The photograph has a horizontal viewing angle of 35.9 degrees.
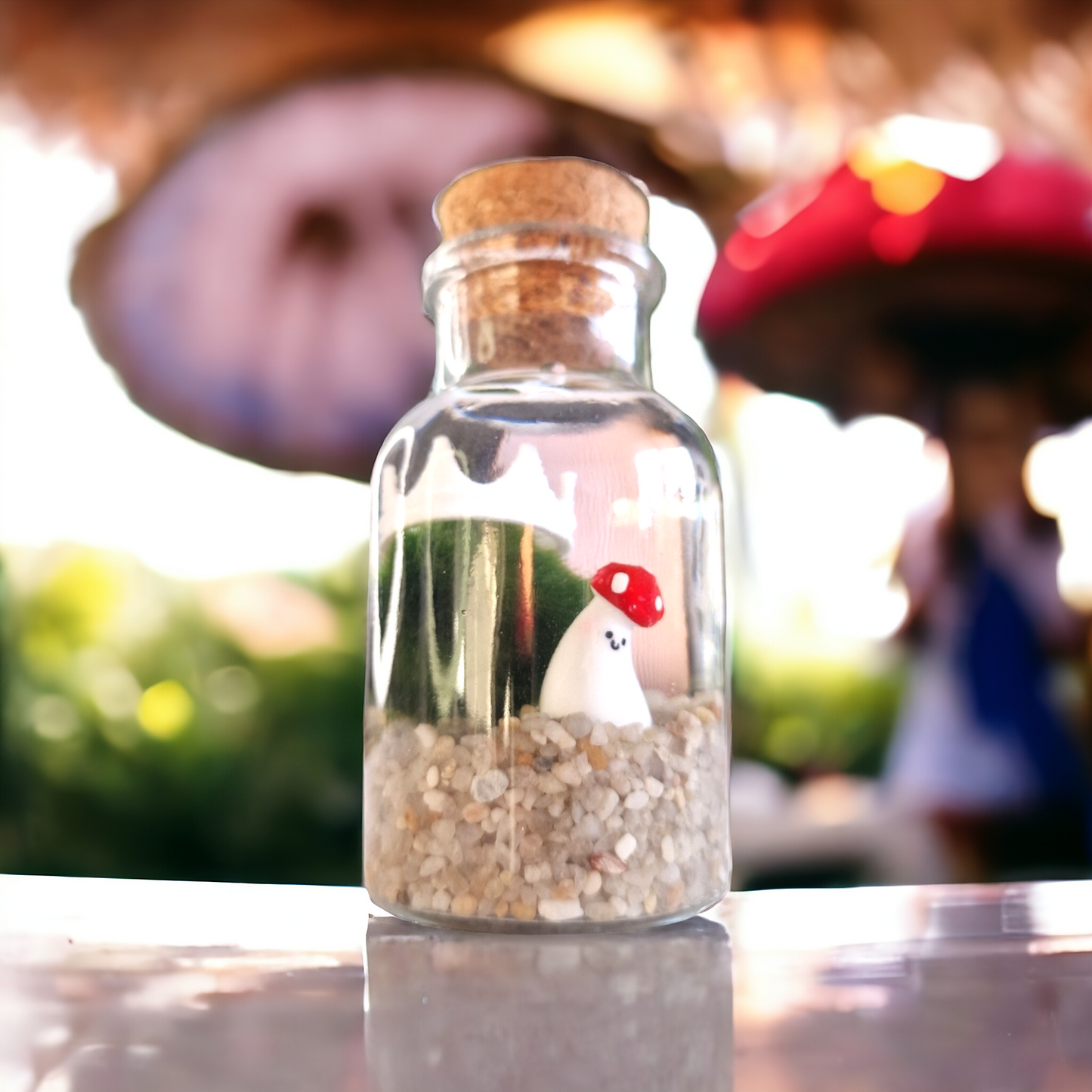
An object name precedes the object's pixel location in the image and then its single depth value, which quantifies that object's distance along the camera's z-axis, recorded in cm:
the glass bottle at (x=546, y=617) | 19
